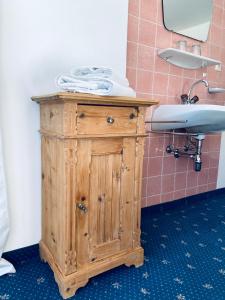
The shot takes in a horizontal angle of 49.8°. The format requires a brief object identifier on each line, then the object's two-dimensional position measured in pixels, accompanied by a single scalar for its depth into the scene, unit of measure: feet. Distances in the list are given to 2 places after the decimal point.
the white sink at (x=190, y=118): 4.49
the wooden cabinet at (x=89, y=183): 3.21
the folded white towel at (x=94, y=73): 3.32
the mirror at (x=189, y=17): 5.67
